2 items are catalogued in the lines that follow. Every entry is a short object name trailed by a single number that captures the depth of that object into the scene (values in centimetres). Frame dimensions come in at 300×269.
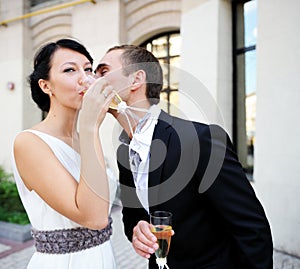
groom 124
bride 124
